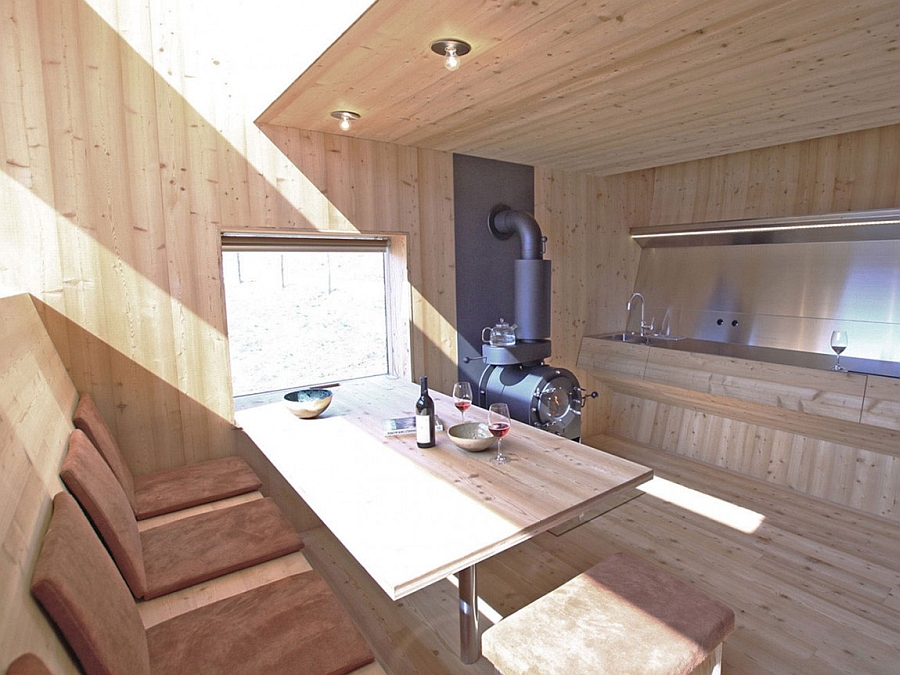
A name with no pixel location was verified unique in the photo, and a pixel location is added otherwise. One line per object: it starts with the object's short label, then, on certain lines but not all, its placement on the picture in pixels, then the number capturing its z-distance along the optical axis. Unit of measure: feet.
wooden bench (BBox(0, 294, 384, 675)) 2.73
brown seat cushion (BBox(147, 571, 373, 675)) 4.24
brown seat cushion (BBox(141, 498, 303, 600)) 5.54
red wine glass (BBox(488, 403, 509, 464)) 6.03
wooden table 4.42
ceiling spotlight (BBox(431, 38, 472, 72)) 5.89
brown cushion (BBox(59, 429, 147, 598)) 4.81
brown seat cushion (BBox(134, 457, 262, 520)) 7.12
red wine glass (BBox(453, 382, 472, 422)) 6.86
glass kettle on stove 11.71
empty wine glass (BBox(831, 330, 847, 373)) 9.87
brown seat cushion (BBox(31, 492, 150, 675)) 3.09
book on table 7.16
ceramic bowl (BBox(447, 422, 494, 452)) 6.33
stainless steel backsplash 10.80
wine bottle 6.52
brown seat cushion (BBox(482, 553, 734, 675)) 4.41
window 9.62
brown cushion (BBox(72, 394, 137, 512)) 6.34
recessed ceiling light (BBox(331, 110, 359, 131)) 8.34
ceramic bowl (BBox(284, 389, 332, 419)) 7.85
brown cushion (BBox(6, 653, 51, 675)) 2.35
